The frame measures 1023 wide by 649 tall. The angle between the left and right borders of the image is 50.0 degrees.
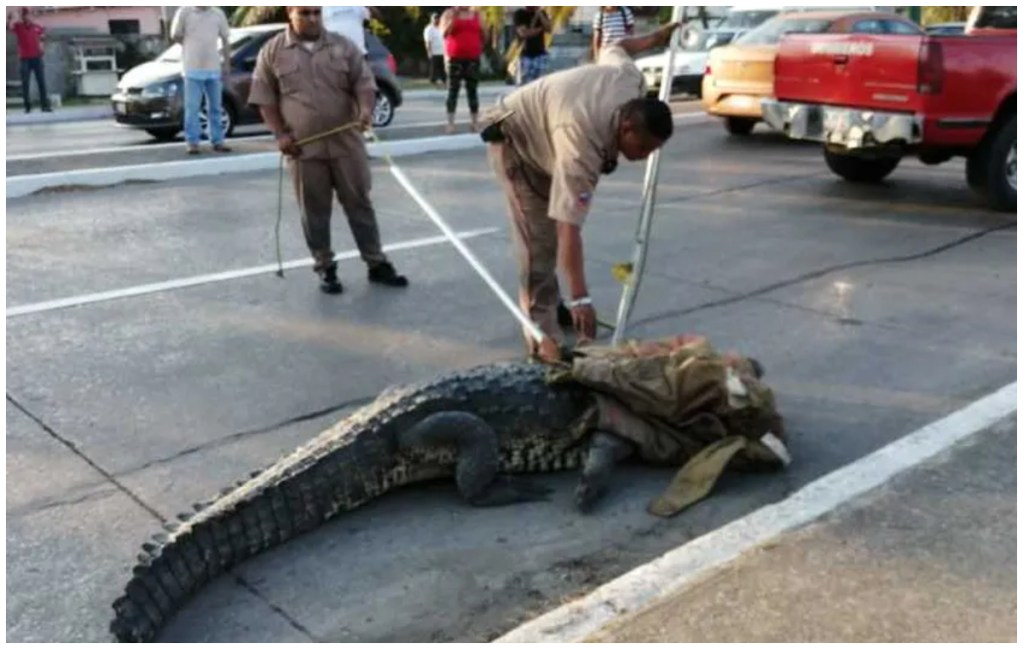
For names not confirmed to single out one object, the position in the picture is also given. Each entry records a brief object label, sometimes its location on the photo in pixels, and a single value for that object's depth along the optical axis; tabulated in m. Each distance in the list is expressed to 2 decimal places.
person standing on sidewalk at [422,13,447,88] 26.39
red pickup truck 9.30
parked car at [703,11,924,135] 13.95
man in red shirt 20.23
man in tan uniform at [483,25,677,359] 4.81
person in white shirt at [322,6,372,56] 12.88
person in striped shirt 13.68
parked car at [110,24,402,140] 15.34
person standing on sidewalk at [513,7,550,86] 14.96
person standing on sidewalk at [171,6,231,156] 12.94
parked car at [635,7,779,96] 20.67
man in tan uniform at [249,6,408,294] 7.00
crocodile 3.70
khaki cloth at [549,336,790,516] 4.48
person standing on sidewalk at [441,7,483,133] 14.49
